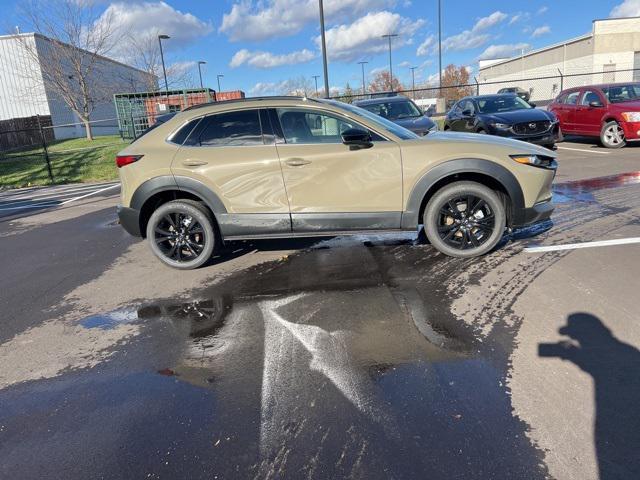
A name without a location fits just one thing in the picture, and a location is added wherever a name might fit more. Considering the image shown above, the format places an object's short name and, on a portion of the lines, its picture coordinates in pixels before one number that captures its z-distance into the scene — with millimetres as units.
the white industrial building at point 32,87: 32812
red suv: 11830
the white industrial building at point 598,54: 48312
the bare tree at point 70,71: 27609
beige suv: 4727
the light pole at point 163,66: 30531
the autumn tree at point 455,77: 62438
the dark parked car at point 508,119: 11594
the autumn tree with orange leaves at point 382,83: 68775
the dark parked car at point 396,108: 11194
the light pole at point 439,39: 31934
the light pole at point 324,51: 15867
